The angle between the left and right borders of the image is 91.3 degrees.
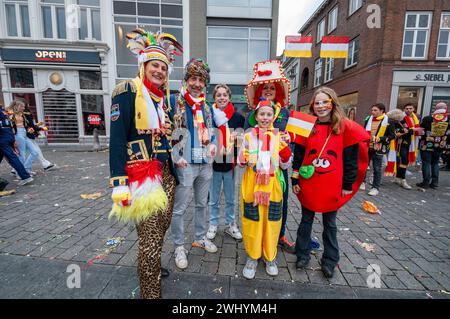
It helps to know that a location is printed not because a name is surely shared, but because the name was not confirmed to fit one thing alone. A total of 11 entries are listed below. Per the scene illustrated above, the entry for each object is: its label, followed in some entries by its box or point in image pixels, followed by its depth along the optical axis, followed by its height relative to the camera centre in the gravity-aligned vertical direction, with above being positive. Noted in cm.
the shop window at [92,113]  1299 +53
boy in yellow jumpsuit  228 -63
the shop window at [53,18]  1209 +563
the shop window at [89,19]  1235 +573
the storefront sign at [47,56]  1184 +350
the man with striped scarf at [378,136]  510 -22
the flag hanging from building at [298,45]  1102 +398
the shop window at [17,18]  1190 +550
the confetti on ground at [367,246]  300 -165
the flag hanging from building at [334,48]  1030 +366
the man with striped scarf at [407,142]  593 -39
